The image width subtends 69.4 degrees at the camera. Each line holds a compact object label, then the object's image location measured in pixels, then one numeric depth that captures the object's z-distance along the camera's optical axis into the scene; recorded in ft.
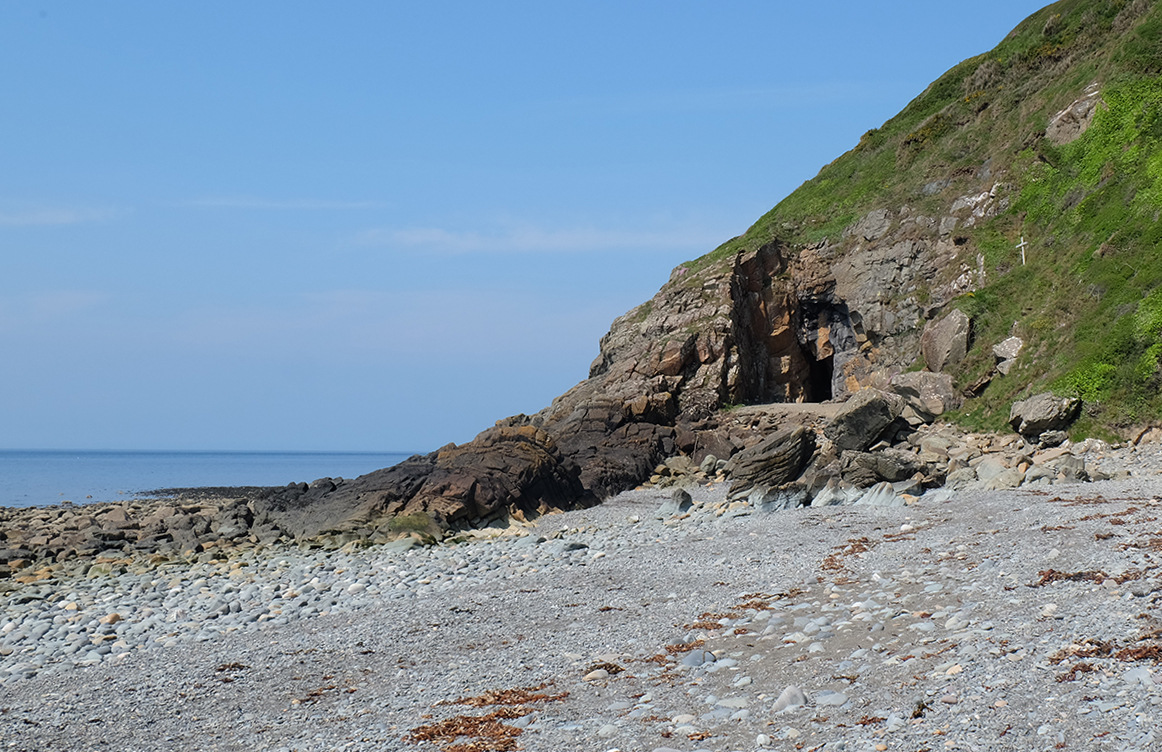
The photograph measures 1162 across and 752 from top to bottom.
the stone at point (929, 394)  98.12
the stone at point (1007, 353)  94.88
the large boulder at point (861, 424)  91.56
